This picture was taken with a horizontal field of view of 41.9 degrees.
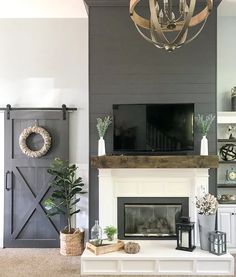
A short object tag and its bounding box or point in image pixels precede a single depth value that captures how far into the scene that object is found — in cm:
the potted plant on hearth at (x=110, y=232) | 388
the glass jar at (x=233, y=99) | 461
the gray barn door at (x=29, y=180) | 478
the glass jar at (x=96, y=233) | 386
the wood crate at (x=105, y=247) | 369
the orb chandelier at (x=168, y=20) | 197
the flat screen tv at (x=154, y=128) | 412
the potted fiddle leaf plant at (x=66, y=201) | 432
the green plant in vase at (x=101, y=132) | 420
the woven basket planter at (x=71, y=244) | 430
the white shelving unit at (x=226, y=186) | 436
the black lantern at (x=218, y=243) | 369
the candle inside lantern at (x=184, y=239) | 383
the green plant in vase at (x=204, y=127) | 413
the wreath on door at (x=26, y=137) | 470
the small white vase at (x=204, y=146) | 412
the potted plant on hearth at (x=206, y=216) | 384
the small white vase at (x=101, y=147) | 419
